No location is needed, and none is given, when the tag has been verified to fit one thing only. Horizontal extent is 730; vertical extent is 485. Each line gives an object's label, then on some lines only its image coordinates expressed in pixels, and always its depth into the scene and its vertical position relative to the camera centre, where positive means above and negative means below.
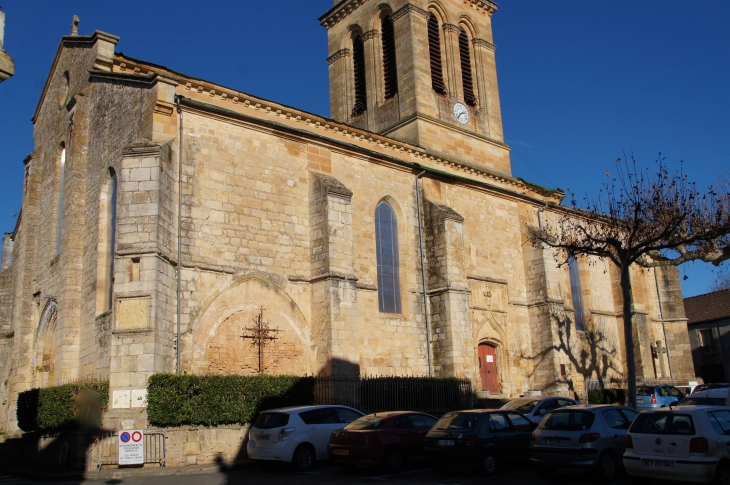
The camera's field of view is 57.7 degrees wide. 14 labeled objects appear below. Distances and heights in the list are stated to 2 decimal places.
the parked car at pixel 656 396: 20.64 -0.25
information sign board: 14.13 -0.65
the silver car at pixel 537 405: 15.89 -0.25
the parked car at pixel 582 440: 11.55 -0.81
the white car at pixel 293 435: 13.50 -0.55
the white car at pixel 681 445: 9.62 -0.86
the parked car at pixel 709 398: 16.17 -0.30
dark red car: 12.94 -0.73
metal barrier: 14.52 -0.67
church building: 17.12 +5.11
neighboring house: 41.56 +3.11
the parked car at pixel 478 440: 12.55 -0.79
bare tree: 18.50 +4.41
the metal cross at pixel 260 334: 18.12 +2.04
